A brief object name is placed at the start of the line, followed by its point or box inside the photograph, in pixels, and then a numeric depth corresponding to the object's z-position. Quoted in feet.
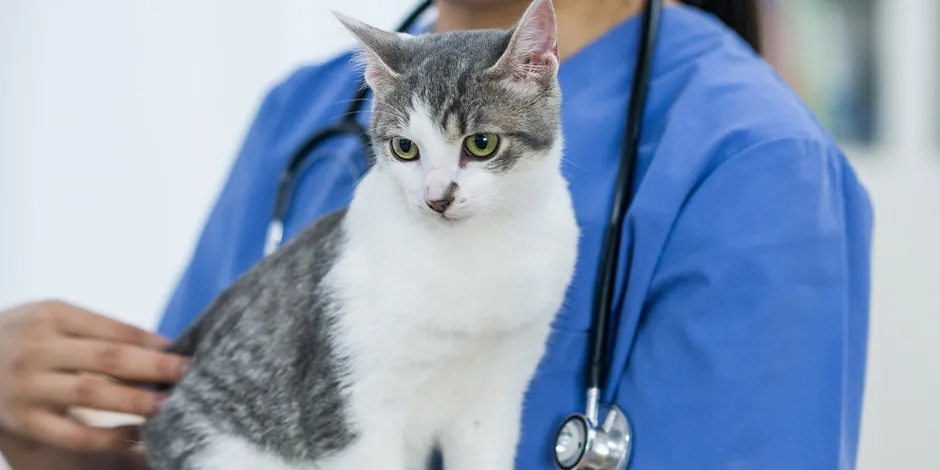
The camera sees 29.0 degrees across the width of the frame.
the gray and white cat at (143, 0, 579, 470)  2.60
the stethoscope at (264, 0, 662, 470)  2.79
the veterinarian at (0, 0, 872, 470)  2.83
